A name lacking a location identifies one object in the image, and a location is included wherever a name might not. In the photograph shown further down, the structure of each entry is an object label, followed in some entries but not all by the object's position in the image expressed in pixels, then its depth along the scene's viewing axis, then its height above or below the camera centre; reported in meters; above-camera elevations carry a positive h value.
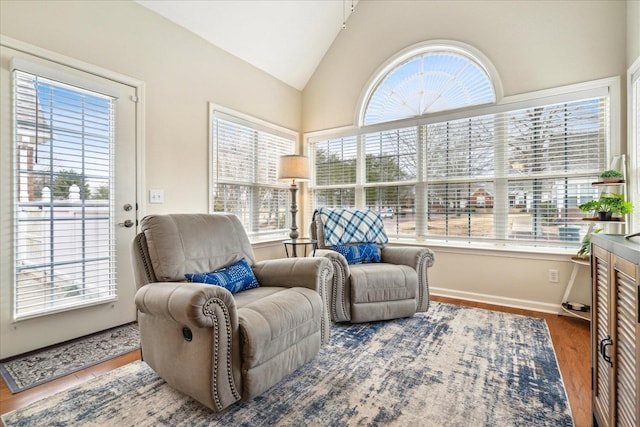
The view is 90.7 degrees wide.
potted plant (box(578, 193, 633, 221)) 2.35 +0.06
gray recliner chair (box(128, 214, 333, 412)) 1.43 -0.51
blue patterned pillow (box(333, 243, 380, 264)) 2.93 -0.37
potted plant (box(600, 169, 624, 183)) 2.45 +0.30
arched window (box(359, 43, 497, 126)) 3.37 +1.49
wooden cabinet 0.83 -0.37
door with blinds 2.04 +0.07
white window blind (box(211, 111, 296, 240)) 3.44 +0.45
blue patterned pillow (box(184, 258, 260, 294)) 1.86 -0.40
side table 3.30 -0.36
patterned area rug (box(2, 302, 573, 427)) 1.46 -0.94
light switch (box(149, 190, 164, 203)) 2.77 +0.14
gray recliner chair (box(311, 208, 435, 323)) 2.53 -0.62
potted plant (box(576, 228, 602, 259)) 2.59 -0.28
